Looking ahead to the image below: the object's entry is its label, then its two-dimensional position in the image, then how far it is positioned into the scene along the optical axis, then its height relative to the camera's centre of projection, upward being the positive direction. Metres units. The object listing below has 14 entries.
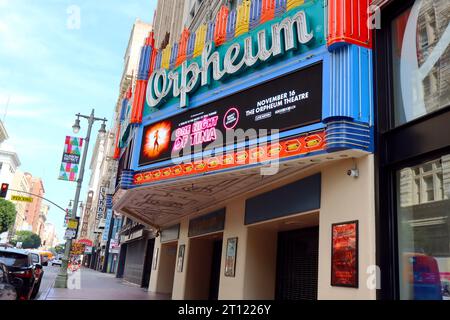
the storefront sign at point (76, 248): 47.30 +1.98
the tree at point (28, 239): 125.36 +6.84
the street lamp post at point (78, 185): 21.64 +4.70
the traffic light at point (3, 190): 29.48 +4.68
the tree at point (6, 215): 71.69 +7.50
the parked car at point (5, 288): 9.70 -0.64
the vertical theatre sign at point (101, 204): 68.34 +10.34
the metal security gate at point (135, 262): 32.86 +0.76
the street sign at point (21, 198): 33.28 +4.85
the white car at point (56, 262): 64.64 +0.23
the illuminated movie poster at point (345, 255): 8.81 +0.73
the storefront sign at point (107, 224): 56.43 +5.74
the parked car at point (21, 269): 13.88 -0.26
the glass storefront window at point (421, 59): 8.30 +4.81
